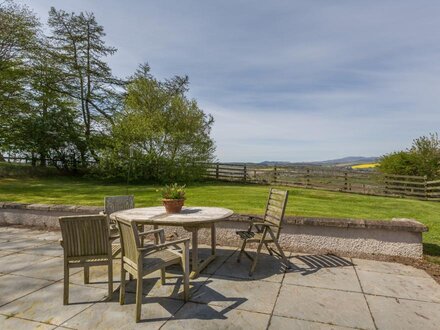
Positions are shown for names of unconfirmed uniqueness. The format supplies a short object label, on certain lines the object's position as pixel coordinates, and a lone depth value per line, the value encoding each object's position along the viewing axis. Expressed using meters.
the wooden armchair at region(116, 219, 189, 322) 2.54
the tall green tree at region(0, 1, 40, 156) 14.47
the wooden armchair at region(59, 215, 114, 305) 2.79
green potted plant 3.90
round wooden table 3.39
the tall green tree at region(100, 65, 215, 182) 14.66
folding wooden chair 3.80
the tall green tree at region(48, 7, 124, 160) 17.56
